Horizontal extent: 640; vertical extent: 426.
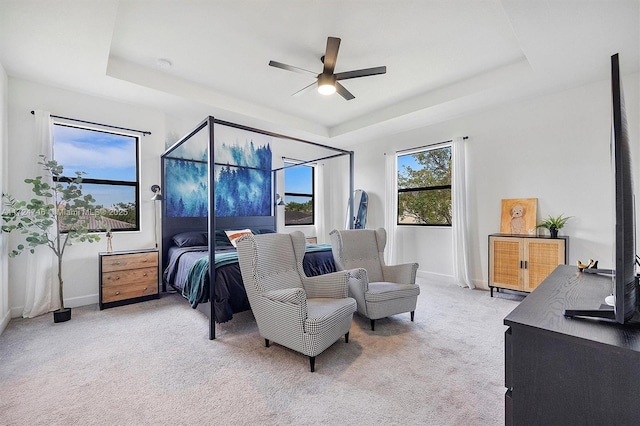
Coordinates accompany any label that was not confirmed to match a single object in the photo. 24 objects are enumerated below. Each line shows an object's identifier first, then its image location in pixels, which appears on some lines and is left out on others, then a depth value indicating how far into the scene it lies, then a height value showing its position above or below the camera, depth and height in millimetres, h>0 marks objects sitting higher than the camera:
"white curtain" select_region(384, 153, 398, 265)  5410 +155
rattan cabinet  3432 -613
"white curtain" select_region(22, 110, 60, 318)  3225 -654
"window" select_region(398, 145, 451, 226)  4926 +455
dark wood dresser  762 -471
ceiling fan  2584 +1414
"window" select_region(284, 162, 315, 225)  6086 +392
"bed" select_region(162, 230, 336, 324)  2727 -640
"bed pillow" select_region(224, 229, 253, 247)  4516 -316
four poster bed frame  2686 -97
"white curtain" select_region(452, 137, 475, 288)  4391 -90
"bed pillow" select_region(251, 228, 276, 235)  4937 -311
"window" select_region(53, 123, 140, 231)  3611 +655
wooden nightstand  3480 -796
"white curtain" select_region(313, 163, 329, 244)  6434 +222
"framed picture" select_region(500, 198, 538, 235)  3863 -74
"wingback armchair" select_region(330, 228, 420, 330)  2811 -728
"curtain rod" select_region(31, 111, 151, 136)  3466 +1201
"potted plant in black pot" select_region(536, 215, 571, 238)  3521 -164
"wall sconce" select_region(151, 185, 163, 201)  4087 +318
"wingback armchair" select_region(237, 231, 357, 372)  2121 -713
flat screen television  840 -31
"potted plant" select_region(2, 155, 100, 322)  3004 +4
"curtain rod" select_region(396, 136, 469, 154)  4479 +1158
